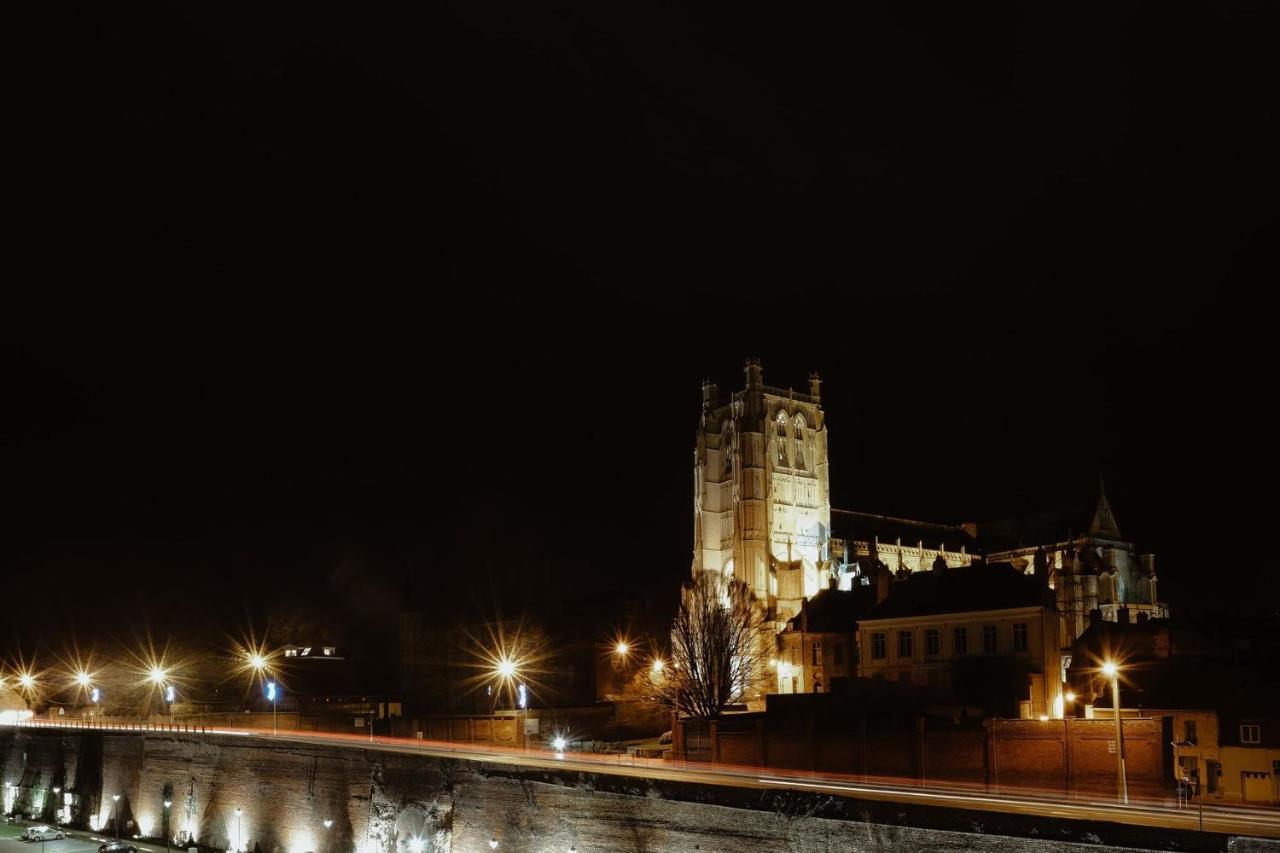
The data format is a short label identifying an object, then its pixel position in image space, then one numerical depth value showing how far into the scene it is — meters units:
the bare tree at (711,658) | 62.94
